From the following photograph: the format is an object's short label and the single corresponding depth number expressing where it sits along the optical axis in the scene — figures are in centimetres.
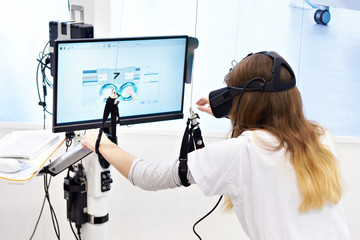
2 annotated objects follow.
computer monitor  147
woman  121
